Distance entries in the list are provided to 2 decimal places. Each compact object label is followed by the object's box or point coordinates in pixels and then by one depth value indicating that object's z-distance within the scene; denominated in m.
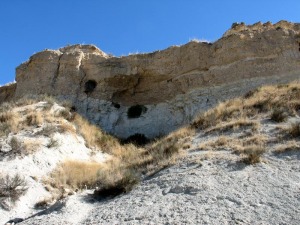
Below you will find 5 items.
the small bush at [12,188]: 6.82
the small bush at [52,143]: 9.33
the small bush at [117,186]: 6.58
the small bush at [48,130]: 9.86
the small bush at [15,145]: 8.51
